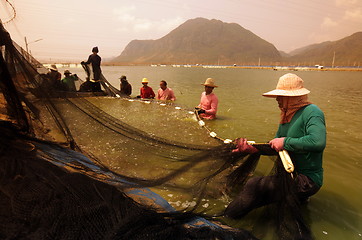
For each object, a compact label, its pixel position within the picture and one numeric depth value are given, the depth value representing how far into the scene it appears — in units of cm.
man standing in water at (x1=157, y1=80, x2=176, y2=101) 1189
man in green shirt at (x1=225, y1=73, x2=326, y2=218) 246
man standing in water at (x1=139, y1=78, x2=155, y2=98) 1223
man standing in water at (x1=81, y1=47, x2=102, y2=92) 1129
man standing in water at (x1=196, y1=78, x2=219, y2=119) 791
